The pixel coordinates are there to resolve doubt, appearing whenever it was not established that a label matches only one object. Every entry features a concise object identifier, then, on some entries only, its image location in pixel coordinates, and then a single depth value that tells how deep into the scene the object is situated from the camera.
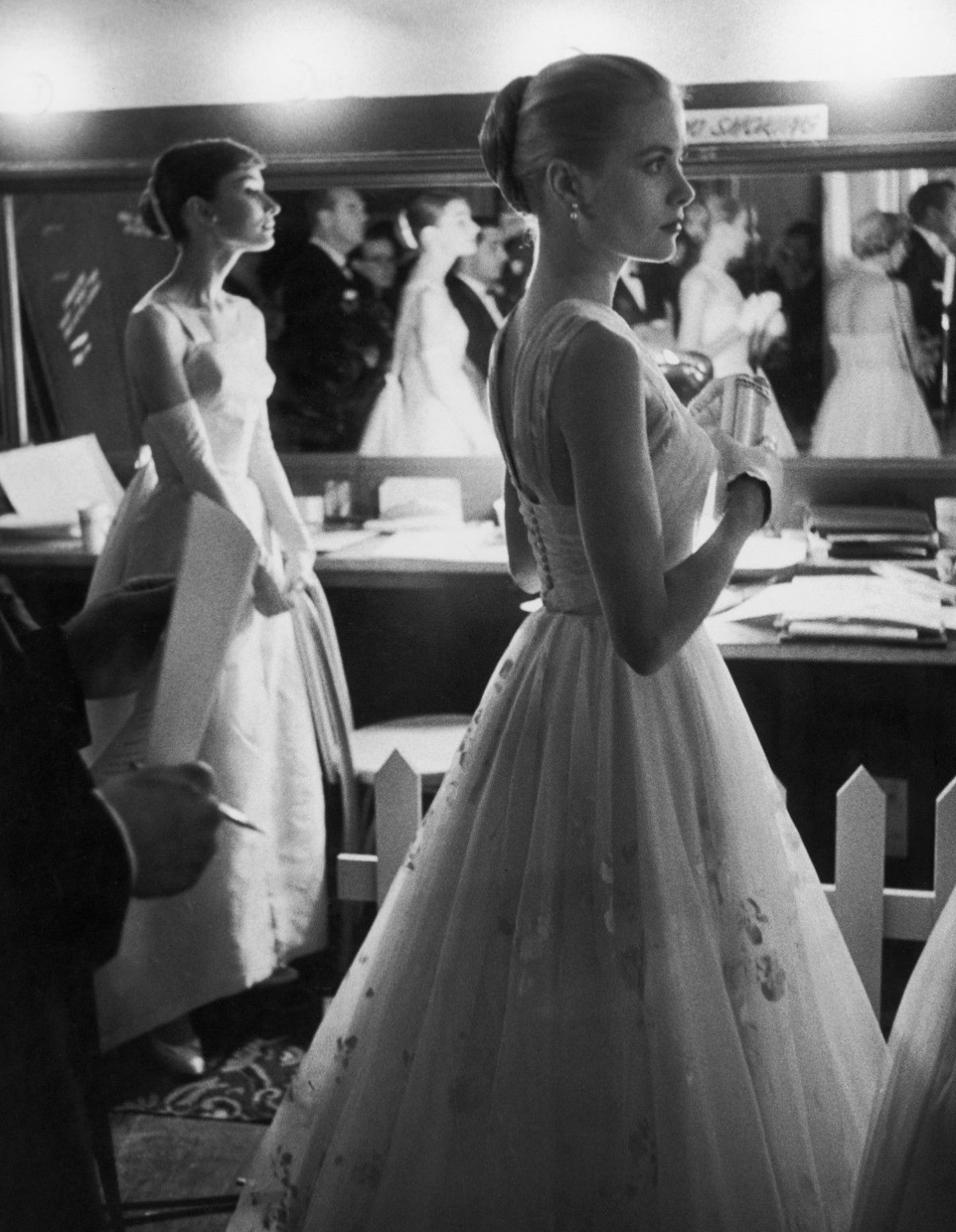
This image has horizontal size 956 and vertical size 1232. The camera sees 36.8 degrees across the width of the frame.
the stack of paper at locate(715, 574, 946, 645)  1.77
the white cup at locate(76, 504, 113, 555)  1.94
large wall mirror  2.30
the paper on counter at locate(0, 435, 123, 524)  2.07
